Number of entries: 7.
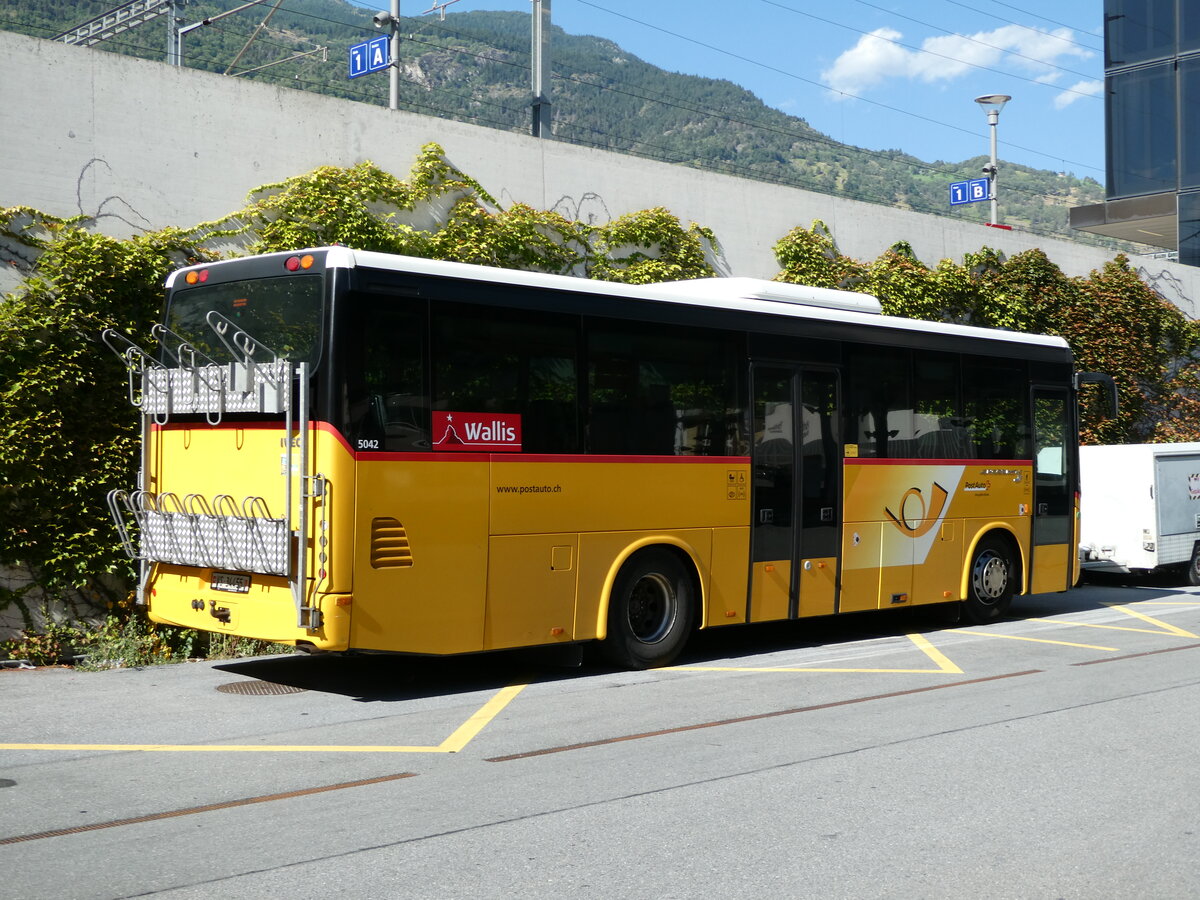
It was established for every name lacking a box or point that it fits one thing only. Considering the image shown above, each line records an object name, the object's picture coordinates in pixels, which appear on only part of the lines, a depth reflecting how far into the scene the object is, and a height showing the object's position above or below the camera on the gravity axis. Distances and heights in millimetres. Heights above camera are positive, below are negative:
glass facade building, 34281 +9055
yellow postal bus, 9258 -4
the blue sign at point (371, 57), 22797 +7174
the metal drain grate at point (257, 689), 10125 -1859
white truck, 20031 -727
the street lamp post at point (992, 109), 30688 +8403
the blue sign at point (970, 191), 31852 +6681
